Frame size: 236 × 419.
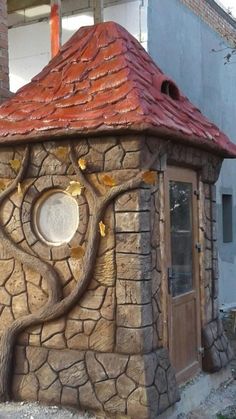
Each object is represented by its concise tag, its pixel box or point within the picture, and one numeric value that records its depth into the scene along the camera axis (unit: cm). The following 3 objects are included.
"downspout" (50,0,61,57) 675
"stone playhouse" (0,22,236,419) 450
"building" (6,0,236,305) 772
